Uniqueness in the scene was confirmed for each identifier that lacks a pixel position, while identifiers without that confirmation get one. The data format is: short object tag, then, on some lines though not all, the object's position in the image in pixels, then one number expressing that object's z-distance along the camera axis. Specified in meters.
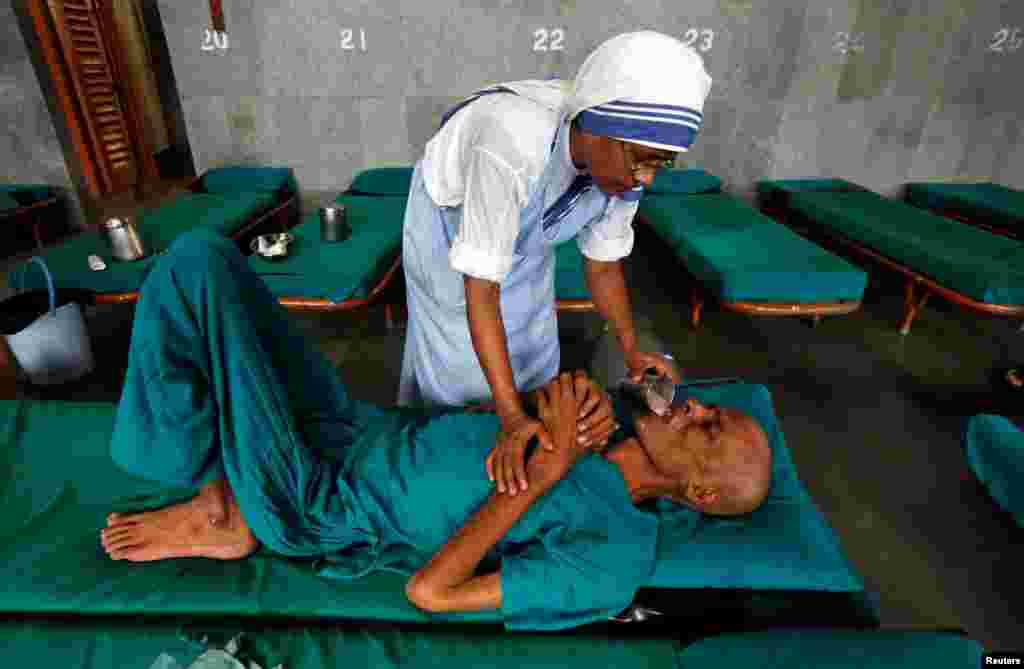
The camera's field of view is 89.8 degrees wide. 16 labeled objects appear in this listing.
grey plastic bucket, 2.15
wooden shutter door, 3.90
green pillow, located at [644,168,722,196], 3.83
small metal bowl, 2.54
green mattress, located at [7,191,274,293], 2.38
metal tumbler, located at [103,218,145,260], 2.51
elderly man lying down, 1.01
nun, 0.82
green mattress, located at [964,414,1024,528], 1.68
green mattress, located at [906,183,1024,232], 3.54
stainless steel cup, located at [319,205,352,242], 2.83
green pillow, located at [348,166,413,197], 3.73
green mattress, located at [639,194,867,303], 2.51
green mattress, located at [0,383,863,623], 1.08
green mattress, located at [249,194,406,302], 2.33
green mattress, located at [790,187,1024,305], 2.46
